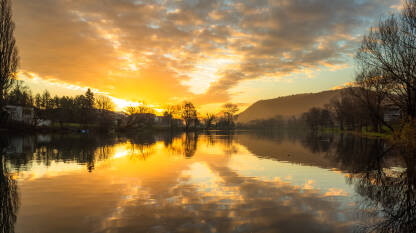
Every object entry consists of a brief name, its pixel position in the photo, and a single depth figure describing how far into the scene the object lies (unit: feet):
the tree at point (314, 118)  457.27
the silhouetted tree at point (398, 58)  85.15
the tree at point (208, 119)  527.81
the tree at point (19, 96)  262.84
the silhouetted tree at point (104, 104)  394.11
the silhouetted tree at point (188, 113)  434.71
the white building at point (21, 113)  242.84
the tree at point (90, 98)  363.60
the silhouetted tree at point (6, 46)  129.29
